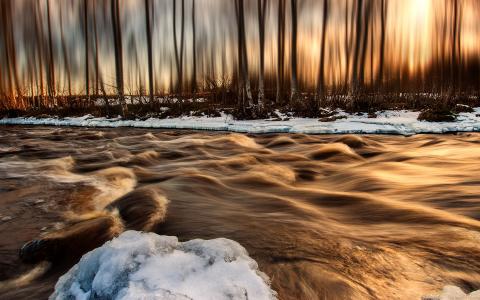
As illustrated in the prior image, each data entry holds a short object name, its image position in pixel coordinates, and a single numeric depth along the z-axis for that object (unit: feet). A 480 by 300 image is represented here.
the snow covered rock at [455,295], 5.81
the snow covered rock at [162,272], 5.00
